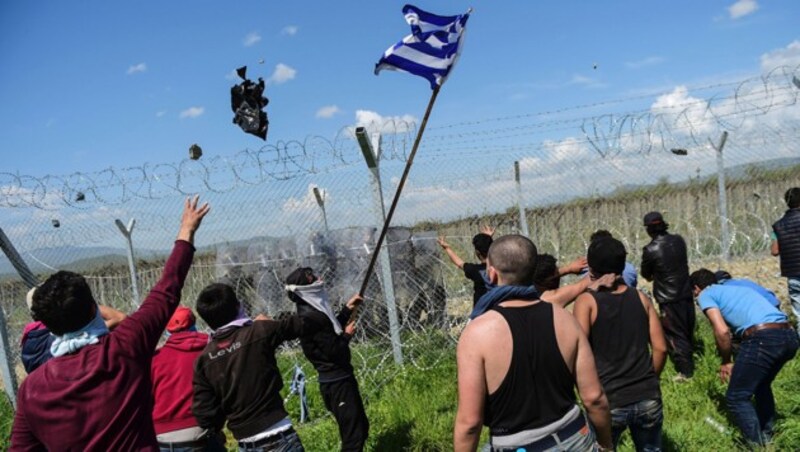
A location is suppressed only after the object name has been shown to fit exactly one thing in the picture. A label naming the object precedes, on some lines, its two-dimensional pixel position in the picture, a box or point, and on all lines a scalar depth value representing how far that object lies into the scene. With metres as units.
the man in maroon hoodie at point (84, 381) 2.29
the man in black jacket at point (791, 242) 6.07
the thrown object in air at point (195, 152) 6.21
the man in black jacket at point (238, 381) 3.44
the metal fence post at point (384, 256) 6.15
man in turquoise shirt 4.14
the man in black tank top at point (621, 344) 3.46
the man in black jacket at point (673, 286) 6.13
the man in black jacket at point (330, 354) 4.38
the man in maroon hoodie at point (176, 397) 3.66
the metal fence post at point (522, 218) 6.99
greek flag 4.54
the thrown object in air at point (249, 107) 5.88
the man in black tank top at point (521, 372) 2.50
